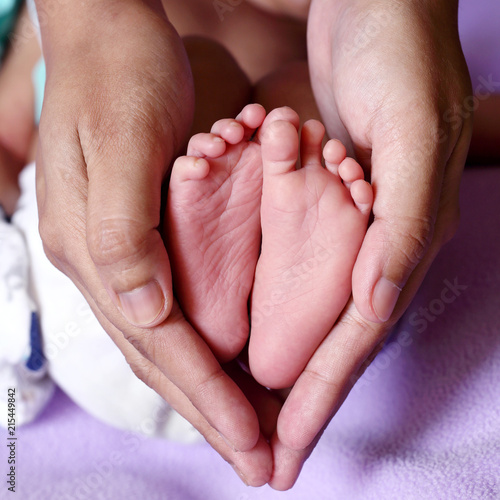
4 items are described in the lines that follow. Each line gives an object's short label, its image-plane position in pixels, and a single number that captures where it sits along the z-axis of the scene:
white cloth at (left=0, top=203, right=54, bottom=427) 0.31
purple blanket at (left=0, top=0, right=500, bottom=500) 0.28
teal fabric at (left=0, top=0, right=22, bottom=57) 0.40
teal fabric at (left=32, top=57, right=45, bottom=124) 0.36
